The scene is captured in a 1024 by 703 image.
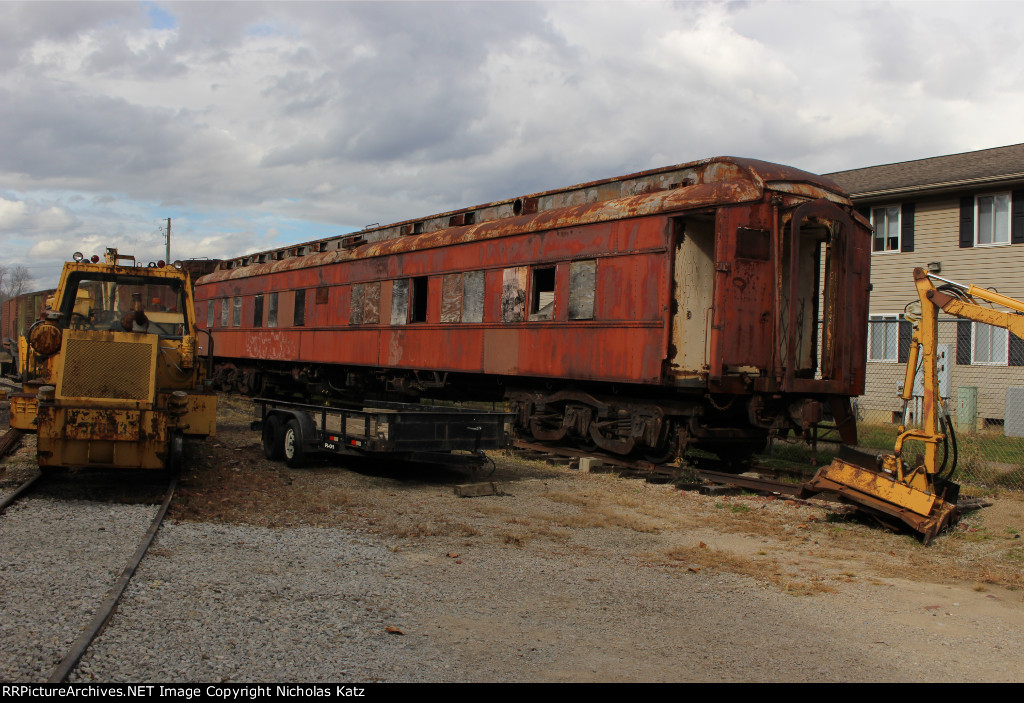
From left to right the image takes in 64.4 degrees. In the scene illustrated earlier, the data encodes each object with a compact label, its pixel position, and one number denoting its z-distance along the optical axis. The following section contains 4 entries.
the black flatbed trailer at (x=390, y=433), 9.39
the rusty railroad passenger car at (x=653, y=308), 9.91
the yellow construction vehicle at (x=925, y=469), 7.39
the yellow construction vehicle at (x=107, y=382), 7.86
